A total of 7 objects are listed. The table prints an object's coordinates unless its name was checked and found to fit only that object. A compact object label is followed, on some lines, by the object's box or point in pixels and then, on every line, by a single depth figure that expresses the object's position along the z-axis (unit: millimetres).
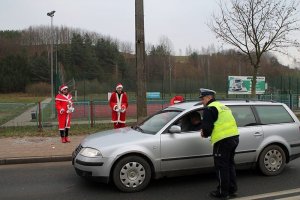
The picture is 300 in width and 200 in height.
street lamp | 30905
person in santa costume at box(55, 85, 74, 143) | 12148
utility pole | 11984
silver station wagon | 6676
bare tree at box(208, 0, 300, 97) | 17734
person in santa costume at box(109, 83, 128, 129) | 12297
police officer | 6203
